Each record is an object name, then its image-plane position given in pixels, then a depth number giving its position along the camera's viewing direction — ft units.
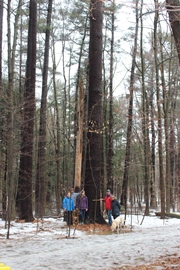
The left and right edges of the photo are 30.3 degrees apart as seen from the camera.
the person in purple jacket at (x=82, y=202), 41.27
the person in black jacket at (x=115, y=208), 44.43
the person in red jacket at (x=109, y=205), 44.01
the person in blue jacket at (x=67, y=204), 41.65
